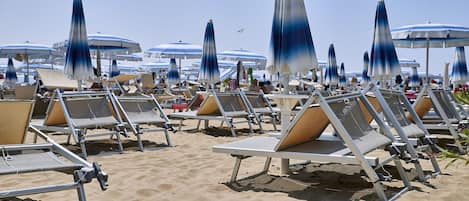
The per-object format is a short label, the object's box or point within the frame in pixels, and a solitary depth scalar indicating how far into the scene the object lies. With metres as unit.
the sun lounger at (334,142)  3.15
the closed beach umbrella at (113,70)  21.50
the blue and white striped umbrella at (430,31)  8.49
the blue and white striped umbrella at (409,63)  23.67
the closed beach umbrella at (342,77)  25.24
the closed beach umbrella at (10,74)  20.62
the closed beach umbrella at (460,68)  15.71
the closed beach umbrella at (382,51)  7.20
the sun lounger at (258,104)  8.12
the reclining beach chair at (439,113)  5.29
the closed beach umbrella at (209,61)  10.37
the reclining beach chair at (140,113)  5.91
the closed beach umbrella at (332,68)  18.92
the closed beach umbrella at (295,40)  4.07
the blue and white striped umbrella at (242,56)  16.67
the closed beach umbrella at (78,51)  7.01
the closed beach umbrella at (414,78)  24.78
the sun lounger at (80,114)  5.38
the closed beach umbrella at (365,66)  20.83
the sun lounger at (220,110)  7.44
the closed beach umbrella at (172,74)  19.82
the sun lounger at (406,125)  3.85
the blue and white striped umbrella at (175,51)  14.84
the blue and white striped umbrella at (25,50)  15.13
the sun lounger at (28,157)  2.41
